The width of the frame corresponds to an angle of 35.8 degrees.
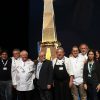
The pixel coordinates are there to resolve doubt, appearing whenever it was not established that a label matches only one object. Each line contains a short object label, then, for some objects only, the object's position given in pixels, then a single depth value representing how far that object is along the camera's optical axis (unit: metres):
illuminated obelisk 4.08
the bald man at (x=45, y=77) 2.88
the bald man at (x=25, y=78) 2.92
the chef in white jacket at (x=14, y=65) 2.98
